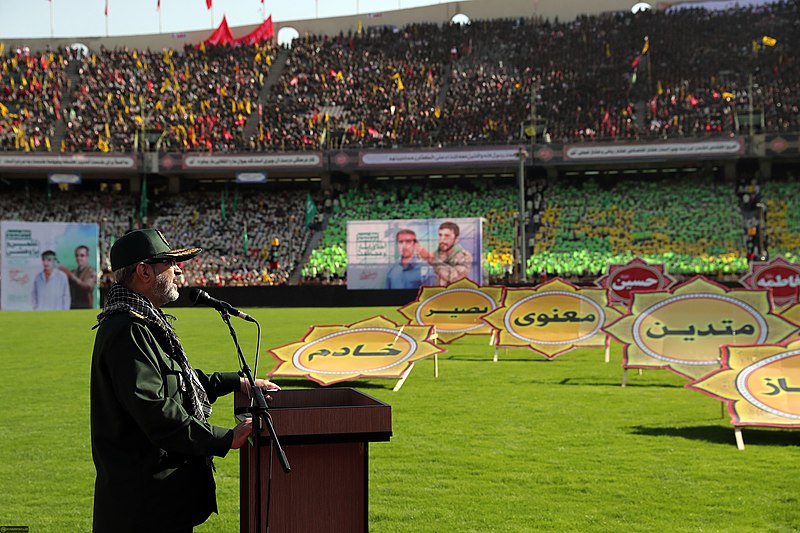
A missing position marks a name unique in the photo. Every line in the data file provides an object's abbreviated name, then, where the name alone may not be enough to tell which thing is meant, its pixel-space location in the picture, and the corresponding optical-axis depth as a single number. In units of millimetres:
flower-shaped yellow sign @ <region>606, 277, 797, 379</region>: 15336
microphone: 4504
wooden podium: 4520
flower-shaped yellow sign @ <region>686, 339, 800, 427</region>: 10656
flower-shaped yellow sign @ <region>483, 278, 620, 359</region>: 19453
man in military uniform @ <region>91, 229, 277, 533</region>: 4277
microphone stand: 3987
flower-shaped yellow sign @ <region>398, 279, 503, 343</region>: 23031
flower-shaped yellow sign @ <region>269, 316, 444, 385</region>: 15414
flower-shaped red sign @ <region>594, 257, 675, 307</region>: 29812
